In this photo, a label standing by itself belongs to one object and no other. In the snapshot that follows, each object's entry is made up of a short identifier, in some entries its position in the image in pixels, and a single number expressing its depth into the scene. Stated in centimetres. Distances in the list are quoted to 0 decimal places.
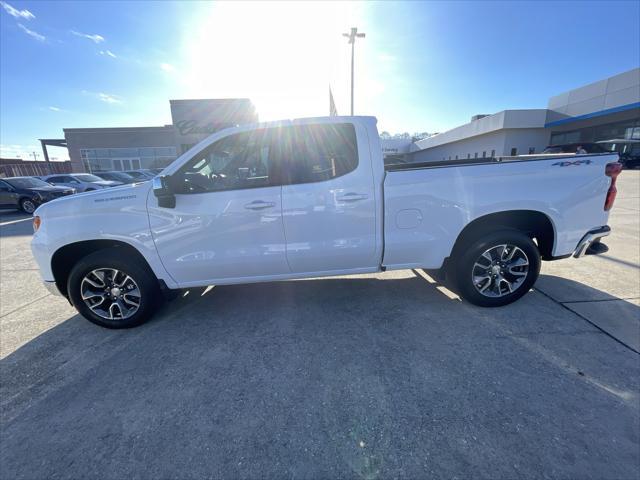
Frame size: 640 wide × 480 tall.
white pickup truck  294
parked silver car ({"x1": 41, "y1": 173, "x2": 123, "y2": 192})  1573
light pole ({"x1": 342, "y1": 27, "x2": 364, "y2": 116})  1675
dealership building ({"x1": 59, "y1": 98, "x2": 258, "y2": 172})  3294
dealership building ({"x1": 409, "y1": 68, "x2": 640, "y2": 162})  2525
